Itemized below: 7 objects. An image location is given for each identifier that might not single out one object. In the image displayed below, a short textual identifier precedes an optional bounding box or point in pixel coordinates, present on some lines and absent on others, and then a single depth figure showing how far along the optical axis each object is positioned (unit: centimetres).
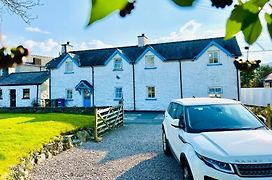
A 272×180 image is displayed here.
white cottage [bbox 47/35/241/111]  1586
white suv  293
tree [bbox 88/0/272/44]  33
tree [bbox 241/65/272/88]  1981
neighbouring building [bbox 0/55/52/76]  2941
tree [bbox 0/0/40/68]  38
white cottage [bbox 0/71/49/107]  2080
